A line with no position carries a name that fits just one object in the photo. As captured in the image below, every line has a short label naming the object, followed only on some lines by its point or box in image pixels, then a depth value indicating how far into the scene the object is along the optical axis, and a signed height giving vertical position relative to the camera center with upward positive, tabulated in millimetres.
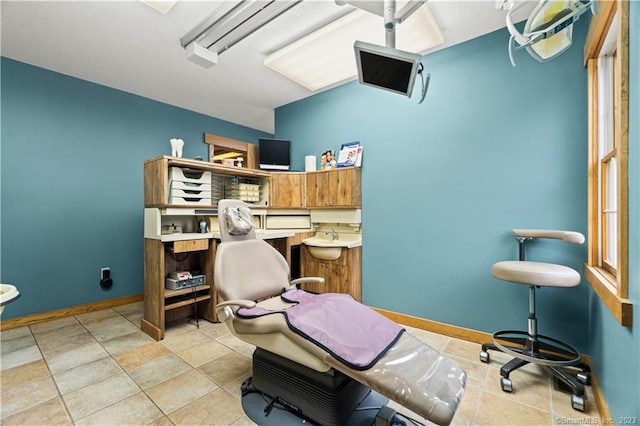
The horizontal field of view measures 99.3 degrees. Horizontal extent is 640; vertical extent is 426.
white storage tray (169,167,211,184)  2926 +399
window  1642 +403
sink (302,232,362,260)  3254 -433
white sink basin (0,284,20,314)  1206 -394
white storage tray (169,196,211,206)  2908 +104
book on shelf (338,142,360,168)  3398 +696
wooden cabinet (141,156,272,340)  2770 -396
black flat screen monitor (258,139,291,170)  3998 +823
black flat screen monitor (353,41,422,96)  1902 +1063
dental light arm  1397 +1001
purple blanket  1314 -657
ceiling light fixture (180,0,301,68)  2123 +1593
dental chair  1186 -717
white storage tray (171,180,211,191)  2922 +275
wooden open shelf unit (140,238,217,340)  2754 -831
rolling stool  1731 -991
